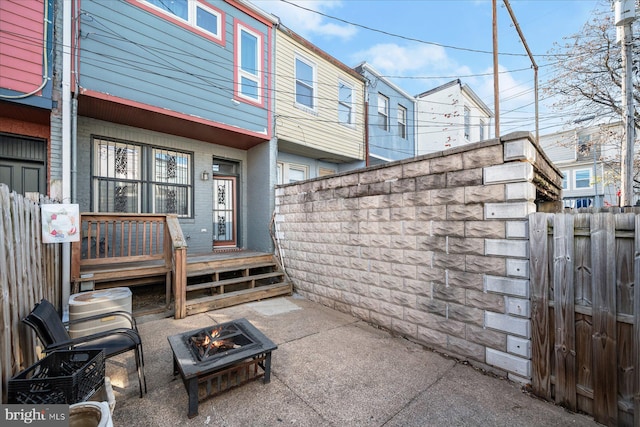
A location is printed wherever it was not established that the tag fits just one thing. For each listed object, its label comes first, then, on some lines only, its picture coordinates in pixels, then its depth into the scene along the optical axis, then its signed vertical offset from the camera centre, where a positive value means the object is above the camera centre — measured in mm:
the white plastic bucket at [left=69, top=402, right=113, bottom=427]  1517 -1102
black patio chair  2156 -1008
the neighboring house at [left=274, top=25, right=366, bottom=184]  7258 +3083
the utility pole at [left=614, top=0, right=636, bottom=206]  4387 +2003
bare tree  7324 +3964
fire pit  2244 -1243
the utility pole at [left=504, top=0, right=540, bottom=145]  5765 +4295
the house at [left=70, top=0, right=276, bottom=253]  4859 +2013
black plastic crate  1601 -1046
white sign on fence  3240 -73
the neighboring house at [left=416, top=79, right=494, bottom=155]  12422 +4430
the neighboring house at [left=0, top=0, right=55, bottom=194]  3957 +2001
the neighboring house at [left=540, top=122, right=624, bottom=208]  15602 +2187
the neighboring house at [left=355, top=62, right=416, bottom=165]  9977 +3815
